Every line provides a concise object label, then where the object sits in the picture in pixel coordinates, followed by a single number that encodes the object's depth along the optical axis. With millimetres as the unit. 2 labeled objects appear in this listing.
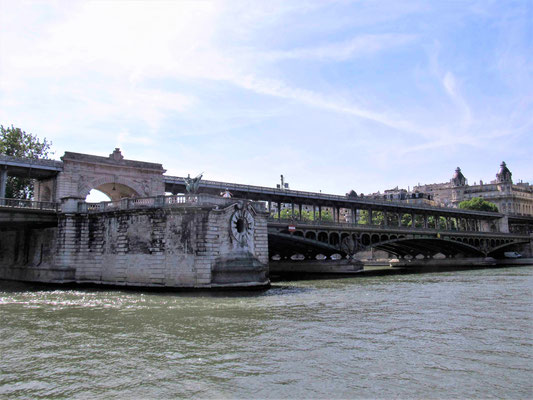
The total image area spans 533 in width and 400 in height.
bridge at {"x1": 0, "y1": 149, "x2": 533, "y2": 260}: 39159
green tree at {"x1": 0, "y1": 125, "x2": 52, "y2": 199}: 48750
